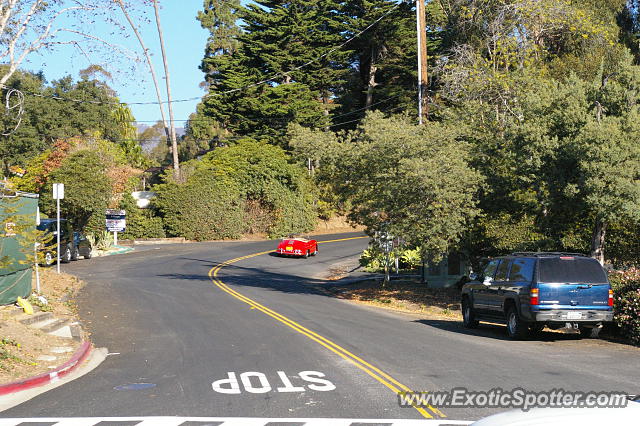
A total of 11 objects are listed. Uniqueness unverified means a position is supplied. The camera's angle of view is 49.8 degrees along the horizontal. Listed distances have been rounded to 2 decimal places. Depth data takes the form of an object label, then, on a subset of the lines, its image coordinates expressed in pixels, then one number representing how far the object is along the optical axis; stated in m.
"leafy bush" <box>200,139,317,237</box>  57.50
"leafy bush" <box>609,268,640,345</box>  14.84
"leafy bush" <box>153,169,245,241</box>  54.16
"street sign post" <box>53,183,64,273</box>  25.90
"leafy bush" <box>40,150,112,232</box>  43.84
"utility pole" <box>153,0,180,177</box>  57.48
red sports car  45.91
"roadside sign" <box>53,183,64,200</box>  25.89
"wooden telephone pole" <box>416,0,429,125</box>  27.31
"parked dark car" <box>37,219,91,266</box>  34.56
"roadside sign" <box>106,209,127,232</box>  45.75
